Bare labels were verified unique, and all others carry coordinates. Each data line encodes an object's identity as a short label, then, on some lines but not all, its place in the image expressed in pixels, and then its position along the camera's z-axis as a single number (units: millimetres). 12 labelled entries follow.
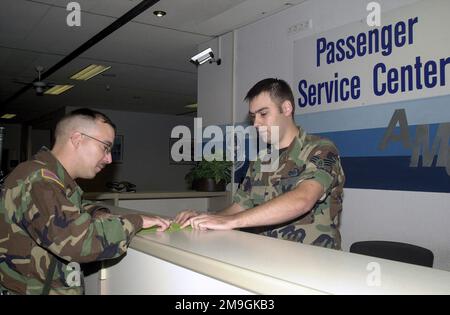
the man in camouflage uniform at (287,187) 1510
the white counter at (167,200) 3795
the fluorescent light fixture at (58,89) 7699
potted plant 4238
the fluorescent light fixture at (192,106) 9745
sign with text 2590
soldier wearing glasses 1111
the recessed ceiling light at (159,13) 3980
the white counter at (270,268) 801
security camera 4686
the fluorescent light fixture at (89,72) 6316
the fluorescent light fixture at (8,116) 11545
